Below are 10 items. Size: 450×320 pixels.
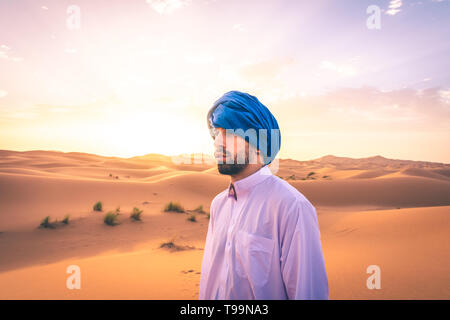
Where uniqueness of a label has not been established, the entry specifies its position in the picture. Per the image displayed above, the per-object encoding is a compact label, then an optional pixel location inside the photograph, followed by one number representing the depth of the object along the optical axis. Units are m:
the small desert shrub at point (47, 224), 8.62
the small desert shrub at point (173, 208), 11.90
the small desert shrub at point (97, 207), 10.94
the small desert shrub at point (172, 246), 7.05
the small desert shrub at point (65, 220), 9.00
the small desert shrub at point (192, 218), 10.54
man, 1.56
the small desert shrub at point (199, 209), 12.38
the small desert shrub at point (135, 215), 9.95
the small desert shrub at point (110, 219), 9.26
